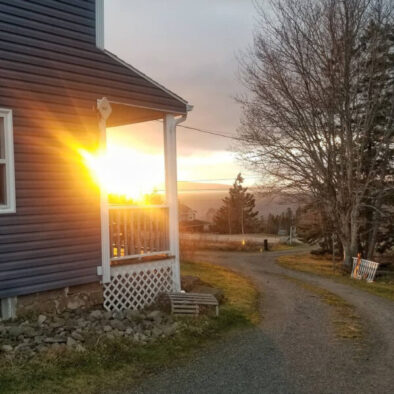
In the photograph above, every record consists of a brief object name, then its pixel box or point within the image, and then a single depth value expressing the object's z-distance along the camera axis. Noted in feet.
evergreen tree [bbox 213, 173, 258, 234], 153.07
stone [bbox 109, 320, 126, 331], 19.82
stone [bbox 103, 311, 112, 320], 21.27
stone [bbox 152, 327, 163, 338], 19.09
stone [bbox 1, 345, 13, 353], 15.96
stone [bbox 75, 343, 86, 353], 16.39
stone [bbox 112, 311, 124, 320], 21.40
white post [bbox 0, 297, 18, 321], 20.10
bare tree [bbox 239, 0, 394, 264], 53.47
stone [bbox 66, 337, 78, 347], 16.74
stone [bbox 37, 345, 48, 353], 16.19
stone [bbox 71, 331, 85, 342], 17.61
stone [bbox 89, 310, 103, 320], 21.04
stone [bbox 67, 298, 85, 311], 22.31
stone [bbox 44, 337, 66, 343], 17.15
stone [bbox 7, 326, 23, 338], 17.83
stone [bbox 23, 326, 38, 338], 17.89
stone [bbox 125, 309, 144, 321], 21.39
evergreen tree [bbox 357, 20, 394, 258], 53.36
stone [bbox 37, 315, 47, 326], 19.48
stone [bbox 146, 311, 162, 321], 21.60
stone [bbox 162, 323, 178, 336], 19.36
